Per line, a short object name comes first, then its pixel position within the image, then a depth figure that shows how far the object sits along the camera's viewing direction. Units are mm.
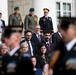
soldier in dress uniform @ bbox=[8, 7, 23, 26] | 15125
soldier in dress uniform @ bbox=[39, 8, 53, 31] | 15391
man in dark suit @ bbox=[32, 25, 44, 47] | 12873
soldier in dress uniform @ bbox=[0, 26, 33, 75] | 6082
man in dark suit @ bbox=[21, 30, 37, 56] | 11969
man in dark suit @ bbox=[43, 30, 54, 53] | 12516
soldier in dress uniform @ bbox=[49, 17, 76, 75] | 5859
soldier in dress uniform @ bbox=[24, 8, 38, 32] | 15132
